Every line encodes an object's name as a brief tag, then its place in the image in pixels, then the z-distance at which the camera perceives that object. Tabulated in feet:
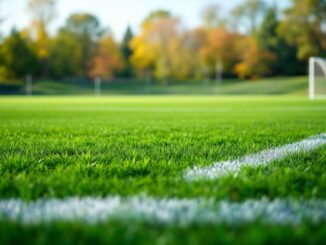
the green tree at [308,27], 153.79
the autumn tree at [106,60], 175.52
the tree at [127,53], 200.95
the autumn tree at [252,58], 163.63
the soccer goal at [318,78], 68.90
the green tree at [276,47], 171.42
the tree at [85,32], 190.39
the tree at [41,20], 164.96
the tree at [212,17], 189.67
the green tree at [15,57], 160.45
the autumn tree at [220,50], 171.32
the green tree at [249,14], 187.85
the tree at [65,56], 175.52
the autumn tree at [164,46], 168.76
